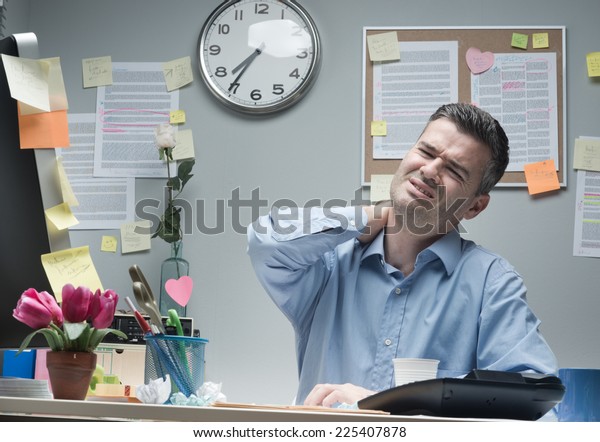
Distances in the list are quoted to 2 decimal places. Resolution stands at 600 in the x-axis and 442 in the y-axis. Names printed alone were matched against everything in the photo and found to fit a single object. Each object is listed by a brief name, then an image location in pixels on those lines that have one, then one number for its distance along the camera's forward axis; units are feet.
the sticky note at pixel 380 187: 8.78
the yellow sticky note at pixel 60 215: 4.18
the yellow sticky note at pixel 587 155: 8.61
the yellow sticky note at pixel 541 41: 8.86
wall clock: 9.06
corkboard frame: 8.79
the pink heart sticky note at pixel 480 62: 8.87
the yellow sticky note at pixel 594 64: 8.73
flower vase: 8.71
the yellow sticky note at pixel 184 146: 9.12
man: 5.19
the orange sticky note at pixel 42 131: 4.14
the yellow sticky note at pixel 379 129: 8.91
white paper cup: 3.77
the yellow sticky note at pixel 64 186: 4.21
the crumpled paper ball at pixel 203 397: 3.51
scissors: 3.87
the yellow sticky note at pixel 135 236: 9.05
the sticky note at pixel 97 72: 9.37
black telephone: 2.86
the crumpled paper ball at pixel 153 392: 3.44
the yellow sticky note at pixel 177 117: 9.17
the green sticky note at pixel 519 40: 8.88
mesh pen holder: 3.76
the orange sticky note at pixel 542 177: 8.62
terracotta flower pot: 3.40
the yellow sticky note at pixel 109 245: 9.11
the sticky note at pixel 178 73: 9.24
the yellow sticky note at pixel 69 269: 4.07
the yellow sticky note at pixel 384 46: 9.00
